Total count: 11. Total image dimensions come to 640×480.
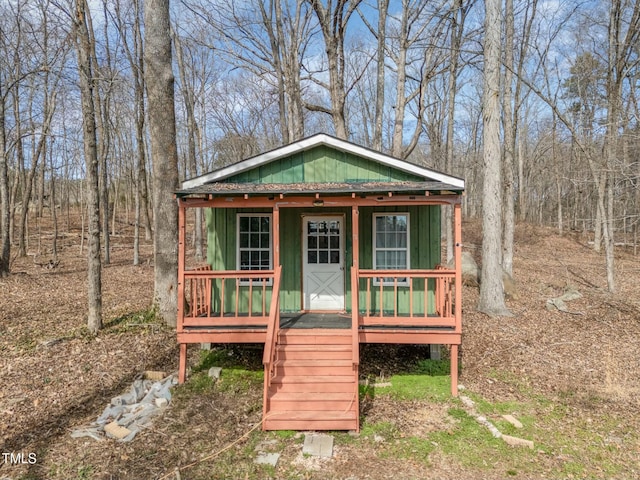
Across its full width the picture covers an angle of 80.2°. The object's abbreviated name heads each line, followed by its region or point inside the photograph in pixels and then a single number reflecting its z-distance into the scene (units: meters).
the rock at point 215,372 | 6.67
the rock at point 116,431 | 4.77
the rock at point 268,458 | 4.46
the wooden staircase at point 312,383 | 5.18
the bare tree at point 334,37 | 14.37
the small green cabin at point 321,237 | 7.48
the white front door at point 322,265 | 7.89
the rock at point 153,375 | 6.43
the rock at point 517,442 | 4.73
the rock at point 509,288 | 11.70
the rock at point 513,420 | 5.19
